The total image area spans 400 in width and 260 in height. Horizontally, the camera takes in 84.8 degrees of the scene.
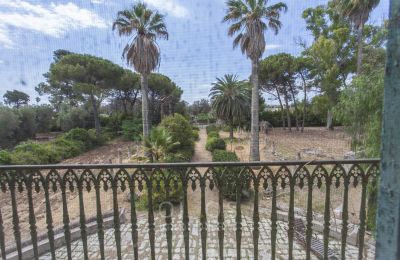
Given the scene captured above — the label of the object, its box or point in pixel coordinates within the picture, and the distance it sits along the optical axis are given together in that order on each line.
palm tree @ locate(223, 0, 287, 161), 7.86
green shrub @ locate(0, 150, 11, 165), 8.39
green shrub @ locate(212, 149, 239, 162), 7.58
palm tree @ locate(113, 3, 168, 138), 8.48
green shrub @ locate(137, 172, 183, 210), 4.93
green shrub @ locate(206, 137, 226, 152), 11.08
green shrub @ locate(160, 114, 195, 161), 10.06
